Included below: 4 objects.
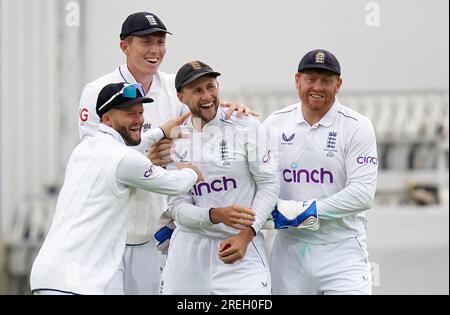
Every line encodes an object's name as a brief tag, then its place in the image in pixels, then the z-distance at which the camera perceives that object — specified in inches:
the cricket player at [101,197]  437.1
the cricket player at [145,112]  512.1
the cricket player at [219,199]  485.4
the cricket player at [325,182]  494.6
